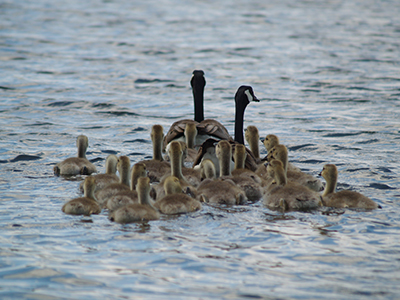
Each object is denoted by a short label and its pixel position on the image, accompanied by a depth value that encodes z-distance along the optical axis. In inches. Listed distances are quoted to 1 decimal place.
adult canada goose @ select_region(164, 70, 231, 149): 977.5
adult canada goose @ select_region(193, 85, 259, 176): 1054.4
